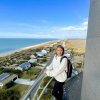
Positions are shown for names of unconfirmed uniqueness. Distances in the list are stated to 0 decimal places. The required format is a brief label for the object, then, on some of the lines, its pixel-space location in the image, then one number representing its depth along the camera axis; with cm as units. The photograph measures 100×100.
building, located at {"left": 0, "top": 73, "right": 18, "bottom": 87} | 1883
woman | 183
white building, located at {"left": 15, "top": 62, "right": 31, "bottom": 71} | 2499
